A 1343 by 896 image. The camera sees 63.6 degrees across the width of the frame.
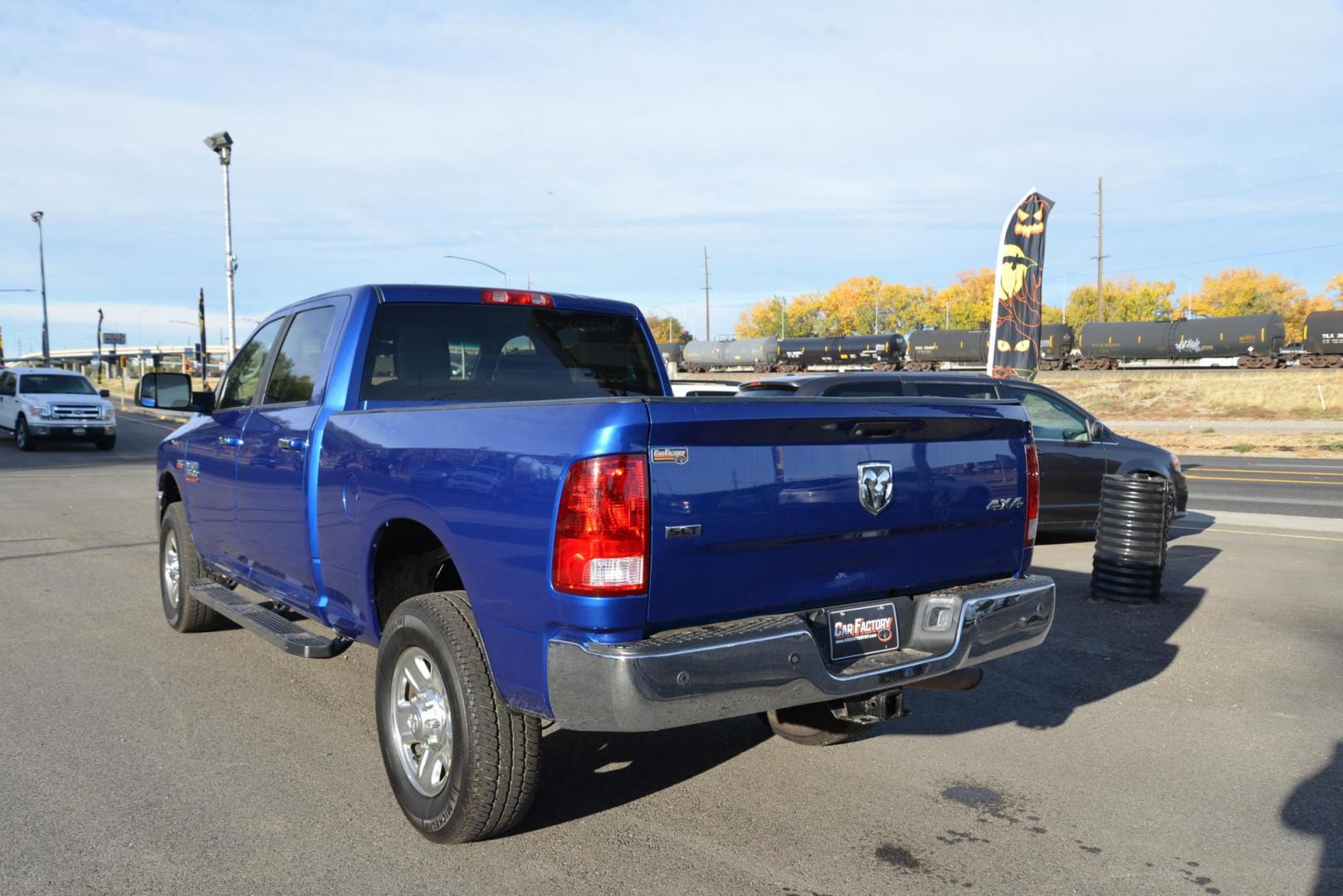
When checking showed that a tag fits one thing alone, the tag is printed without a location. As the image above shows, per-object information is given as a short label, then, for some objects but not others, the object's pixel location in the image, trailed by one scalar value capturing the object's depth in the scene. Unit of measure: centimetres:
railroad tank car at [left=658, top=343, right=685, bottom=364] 8381
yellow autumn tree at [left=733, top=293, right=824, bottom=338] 15350
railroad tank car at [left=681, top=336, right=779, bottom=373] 7769
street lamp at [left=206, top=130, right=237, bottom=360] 3167
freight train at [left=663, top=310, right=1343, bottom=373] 5356
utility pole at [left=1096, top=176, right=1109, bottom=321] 7488
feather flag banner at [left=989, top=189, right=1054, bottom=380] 2378
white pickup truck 2342
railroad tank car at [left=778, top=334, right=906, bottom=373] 7062
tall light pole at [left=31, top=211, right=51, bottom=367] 6353
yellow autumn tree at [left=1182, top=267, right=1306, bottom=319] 11531
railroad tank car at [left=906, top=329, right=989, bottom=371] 6381
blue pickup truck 325
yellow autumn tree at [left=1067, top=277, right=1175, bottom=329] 11841
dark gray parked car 1081
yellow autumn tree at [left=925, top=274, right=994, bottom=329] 11915
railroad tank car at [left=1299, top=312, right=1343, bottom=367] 5103
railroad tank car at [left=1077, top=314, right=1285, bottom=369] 5388
